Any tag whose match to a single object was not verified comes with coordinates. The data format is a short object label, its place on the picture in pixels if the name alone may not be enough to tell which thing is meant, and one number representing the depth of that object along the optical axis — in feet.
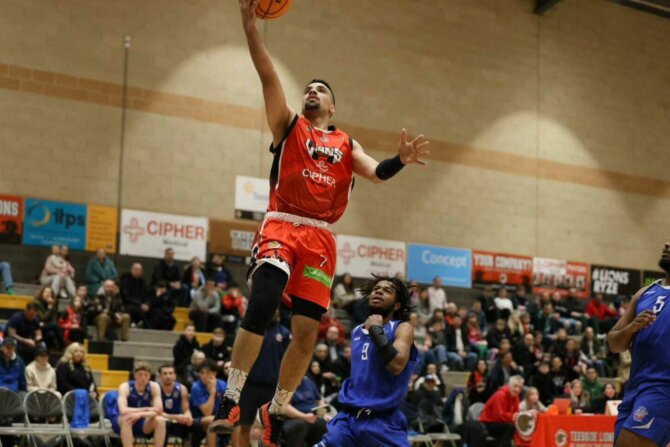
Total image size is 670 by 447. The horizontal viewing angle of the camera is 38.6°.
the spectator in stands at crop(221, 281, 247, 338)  62.90
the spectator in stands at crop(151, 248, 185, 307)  63.62
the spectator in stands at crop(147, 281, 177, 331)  60.85
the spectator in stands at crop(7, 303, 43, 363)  50.34
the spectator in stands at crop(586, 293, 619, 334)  81.00
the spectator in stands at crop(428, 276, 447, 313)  74.08
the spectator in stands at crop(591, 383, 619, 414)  60.75
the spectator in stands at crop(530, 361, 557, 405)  61.98
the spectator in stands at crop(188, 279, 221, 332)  61.11
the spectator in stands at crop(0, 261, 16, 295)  58.44
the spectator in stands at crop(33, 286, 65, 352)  52.36
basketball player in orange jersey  20.01
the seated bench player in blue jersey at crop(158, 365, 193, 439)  45.14
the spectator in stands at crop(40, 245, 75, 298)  58.95
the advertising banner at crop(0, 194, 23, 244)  61.82
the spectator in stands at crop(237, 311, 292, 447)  35.68
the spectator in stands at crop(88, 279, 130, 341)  57.57
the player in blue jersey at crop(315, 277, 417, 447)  23.49
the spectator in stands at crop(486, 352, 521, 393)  58.84
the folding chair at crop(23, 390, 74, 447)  43.27
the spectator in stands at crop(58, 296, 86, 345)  54.39
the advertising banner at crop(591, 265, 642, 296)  87.81
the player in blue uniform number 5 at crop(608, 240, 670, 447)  22.35
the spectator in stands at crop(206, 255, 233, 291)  65.98
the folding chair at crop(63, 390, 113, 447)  43.57
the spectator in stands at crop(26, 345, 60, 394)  46.21
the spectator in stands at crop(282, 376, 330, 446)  44.42
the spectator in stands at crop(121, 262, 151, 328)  60.54
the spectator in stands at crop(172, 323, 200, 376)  53.98
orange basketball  21.54
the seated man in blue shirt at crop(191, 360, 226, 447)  45.73
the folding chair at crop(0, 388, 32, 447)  42.45
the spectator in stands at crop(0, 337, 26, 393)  45.62
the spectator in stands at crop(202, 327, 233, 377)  54.08
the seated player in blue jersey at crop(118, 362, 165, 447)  43.24
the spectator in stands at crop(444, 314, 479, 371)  66.28
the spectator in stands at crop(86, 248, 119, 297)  61.46
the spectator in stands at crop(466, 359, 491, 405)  57.62
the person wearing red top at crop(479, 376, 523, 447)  50.83
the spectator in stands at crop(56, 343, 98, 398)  47.29
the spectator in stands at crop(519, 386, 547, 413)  52.39
